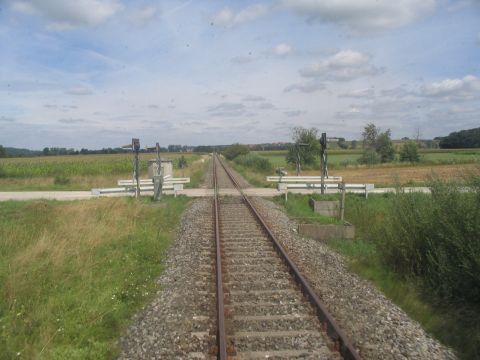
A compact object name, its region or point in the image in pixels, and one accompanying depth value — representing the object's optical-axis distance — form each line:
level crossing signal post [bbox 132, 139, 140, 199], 16.39
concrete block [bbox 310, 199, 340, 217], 14.66
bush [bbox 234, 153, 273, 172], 40.97
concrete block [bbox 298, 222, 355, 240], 10.57
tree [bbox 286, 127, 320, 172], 32.59
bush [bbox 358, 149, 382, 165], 55.75
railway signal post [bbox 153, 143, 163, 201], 16.36
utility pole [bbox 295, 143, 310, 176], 26.68
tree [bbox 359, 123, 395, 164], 56.36
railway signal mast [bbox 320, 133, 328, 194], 16.58
